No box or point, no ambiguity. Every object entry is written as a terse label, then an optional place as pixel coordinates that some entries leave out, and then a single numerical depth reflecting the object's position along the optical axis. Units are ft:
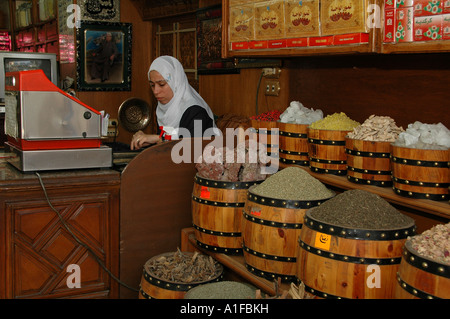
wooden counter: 10.11
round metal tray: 18.99
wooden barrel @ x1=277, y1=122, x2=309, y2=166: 10.10
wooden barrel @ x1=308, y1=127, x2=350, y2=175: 9.12
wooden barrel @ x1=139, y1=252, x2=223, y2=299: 9.52
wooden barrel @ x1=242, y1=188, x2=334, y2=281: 8.30
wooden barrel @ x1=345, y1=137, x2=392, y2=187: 8.13
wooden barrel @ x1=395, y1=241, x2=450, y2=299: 5.48
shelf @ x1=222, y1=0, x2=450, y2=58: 7.44
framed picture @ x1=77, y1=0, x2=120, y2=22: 22.63
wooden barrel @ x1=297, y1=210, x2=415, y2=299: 6.72
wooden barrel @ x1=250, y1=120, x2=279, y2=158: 10.68
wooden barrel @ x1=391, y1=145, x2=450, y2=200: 7.11
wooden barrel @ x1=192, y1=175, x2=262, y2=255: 9.70
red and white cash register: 10.45
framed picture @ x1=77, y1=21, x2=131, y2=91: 22.98
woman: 13.23
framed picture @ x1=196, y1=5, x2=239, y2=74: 16.39
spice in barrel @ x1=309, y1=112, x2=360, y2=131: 9.18
